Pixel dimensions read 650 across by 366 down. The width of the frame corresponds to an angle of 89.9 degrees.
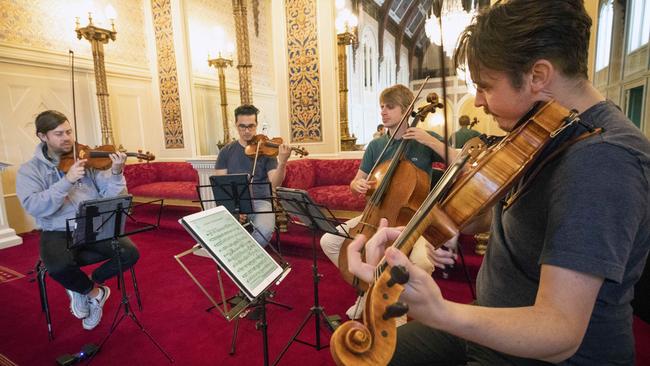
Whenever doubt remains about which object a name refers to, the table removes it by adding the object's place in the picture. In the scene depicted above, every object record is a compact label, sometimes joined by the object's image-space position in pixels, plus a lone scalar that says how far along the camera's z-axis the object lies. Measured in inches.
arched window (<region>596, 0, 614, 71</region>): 121.1
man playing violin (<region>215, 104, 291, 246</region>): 130.3
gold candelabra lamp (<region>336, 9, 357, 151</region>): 176.7
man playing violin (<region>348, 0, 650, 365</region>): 23.2
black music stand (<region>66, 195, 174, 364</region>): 82.1
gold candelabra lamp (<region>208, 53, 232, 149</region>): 234.1
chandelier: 176.4
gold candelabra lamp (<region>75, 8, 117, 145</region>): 193.6
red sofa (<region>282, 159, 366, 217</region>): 151.1
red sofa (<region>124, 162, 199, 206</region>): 199.3
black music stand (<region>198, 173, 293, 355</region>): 104.0
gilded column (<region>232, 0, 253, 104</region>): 194.9
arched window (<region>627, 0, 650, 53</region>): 114.8
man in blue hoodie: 92.8
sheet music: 60.9
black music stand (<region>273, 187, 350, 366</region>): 72.9
